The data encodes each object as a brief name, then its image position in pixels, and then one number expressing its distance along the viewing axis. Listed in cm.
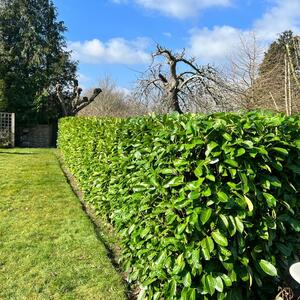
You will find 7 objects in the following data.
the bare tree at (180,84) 803
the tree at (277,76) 586
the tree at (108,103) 2581
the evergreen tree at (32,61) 2039
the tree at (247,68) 1155
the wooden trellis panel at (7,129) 1816
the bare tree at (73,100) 2070
